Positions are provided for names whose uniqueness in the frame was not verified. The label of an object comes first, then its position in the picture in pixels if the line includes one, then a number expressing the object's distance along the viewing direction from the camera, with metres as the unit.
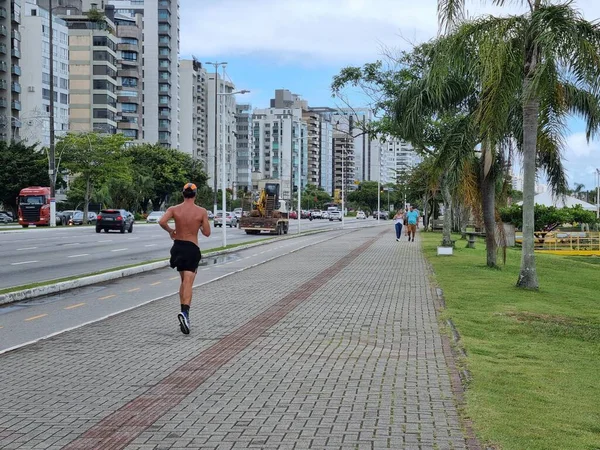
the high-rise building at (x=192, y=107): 146.62
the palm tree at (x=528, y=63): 14.34
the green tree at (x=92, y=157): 64.88
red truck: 55.78
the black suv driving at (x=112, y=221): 46.59
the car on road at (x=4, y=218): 72.26
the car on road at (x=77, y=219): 66.44
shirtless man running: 9.94
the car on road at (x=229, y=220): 63.50
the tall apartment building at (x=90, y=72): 104.50
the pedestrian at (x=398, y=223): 39.34
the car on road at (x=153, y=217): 71.14
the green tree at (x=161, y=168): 94.38
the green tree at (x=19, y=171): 72.19
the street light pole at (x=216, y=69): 39.32
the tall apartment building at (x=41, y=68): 92.25
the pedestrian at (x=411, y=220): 38.25
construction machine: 47.50
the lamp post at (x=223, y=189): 31.53
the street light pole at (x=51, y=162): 50.78
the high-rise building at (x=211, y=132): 158.88
